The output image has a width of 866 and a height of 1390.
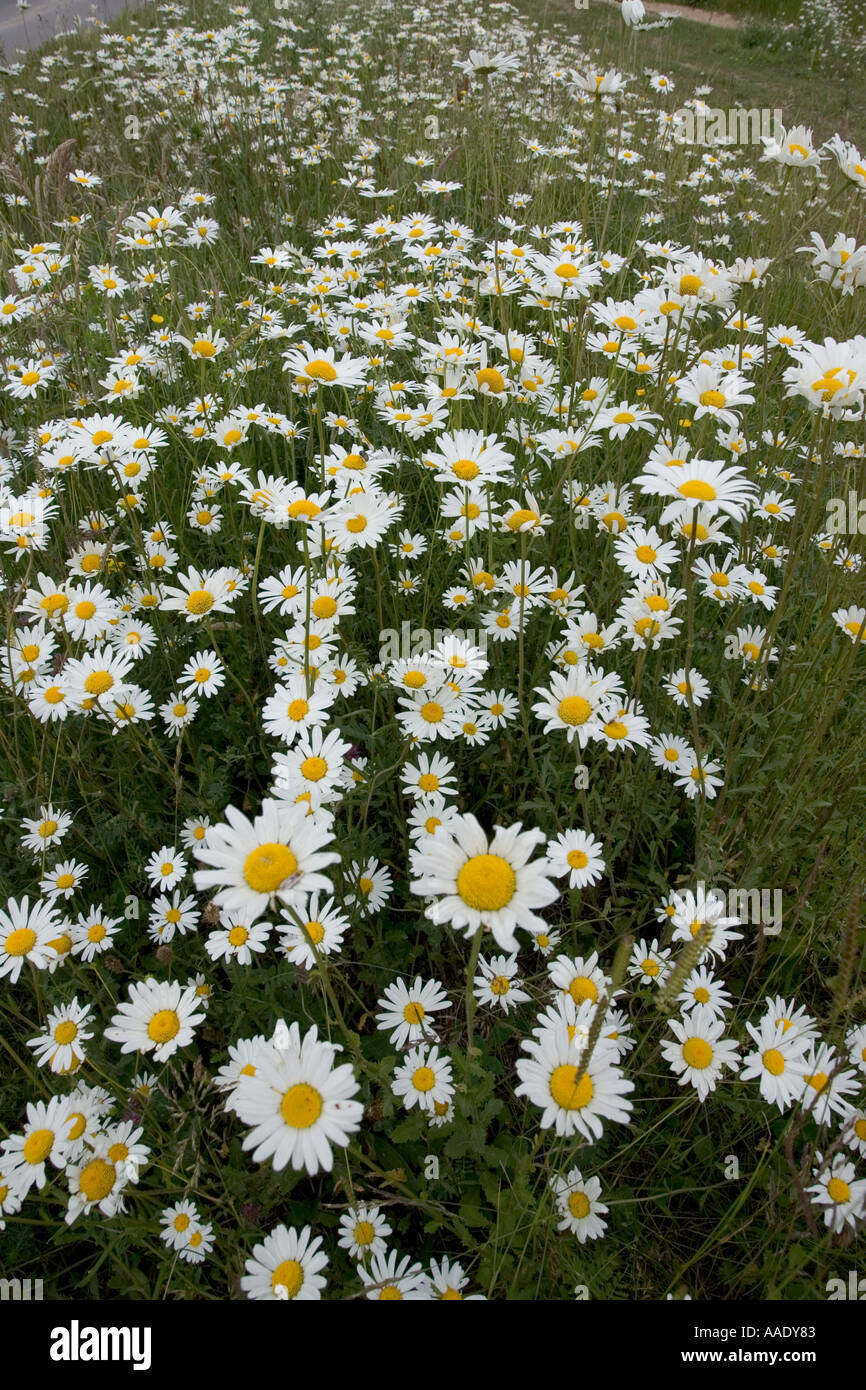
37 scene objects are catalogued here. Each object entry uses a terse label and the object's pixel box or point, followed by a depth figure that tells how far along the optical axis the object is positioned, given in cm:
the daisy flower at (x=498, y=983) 54
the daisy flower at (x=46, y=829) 60
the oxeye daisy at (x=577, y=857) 56
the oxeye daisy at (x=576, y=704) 57
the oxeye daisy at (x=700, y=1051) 50
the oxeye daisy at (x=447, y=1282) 45
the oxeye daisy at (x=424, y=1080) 50
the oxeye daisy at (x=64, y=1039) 50
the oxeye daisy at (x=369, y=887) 57
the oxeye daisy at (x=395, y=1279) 44
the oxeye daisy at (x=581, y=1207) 47
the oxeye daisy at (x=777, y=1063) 50
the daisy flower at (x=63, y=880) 59
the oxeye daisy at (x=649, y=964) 55
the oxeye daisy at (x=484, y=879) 38
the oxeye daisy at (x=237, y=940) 51
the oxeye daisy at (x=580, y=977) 48
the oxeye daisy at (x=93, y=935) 56
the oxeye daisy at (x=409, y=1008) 52
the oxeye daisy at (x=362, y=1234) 46
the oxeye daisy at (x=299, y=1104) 38
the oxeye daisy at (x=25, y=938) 52
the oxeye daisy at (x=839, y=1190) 47
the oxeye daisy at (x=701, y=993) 54
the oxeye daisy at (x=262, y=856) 38
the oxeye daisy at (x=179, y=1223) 47
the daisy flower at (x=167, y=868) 59
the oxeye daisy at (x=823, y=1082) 48
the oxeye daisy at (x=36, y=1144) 47
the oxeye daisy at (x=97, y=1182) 45
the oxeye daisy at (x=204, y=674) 66
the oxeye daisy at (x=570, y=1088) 42
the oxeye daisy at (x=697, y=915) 51
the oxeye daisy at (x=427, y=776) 59
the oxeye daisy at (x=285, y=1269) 42
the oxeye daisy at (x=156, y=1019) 49
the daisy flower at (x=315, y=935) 48
